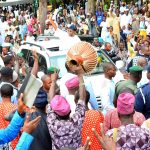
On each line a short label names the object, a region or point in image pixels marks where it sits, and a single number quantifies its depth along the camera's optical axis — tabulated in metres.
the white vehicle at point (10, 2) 19.61
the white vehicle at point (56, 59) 7.00
